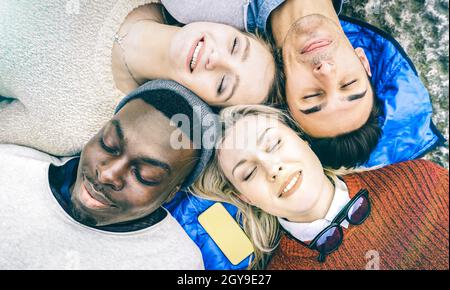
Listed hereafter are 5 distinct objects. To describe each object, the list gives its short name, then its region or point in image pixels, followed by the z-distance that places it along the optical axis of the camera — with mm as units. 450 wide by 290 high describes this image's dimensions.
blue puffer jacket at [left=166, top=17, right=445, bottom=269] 1345
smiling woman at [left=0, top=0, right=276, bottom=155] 1233
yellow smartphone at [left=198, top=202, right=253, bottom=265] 1333
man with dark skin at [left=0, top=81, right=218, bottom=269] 1193
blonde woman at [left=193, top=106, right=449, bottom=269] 1234
